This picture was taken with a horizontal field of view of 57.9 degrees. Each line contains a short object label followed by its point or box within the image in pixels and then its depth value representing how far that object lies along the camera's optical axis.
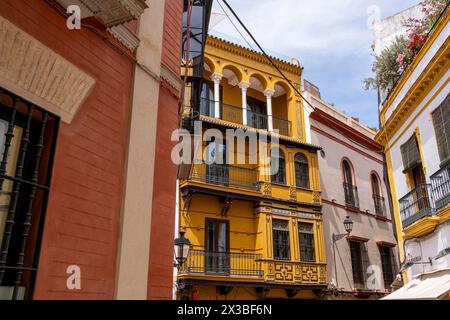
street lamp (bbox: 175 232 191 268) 10.69
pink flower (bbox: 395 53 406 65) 13.21
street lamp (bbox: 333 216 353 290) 16.97
